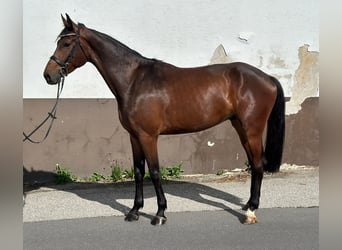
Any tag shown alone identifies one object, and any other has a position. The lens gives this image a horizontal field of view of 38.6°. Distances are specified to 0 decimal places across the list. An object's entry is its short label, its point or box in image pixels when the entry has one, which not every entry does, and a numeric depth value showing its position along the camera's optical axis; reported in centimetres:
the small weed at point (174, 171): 848
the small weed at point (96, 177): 826
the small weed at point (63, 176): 808
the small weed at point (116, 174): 821
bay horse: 541
